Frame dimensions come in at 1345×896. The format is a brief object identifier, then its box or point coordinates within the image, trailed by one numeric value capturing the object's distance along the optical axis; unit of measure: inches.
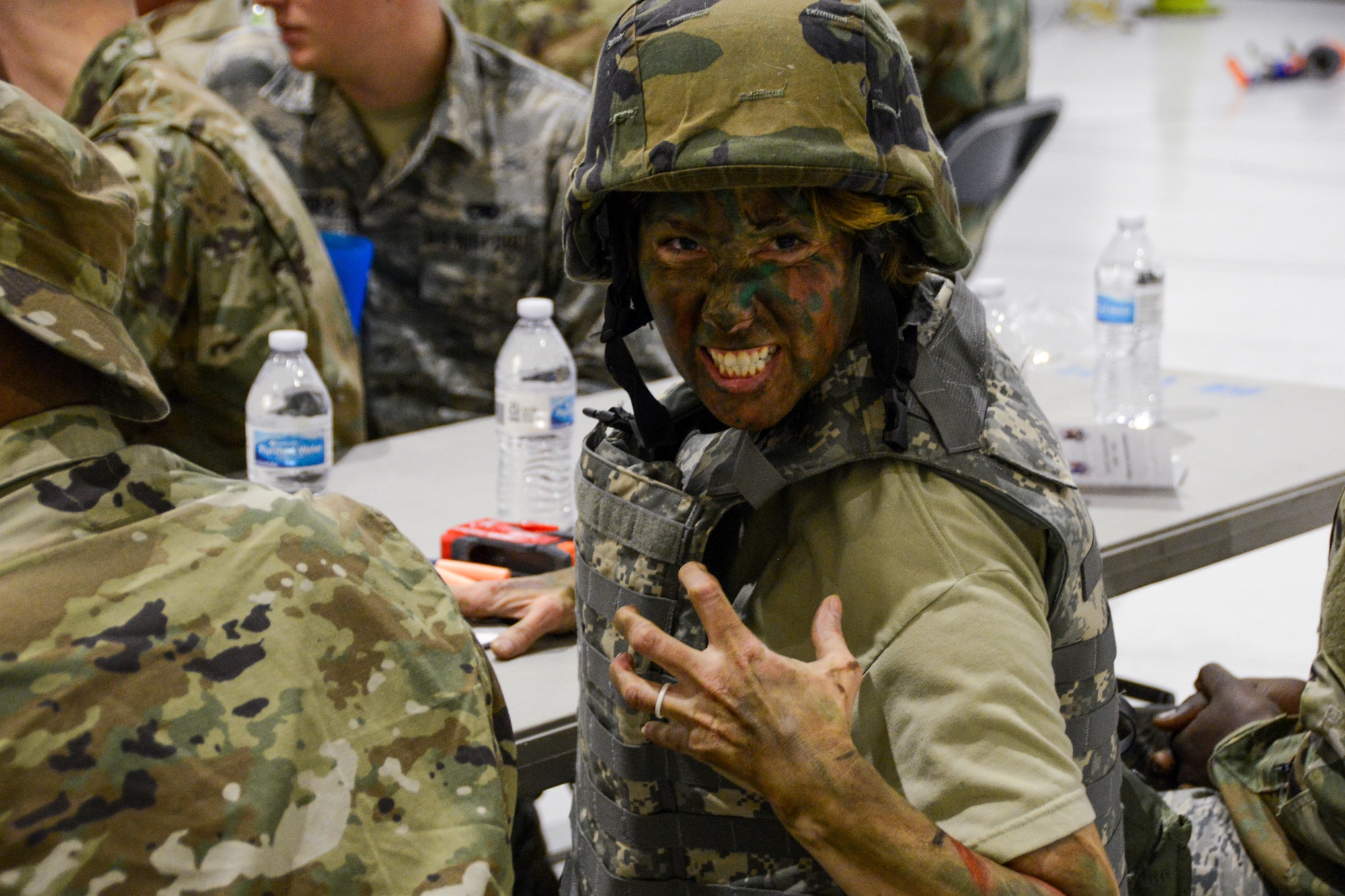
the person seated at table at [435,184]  135.7
